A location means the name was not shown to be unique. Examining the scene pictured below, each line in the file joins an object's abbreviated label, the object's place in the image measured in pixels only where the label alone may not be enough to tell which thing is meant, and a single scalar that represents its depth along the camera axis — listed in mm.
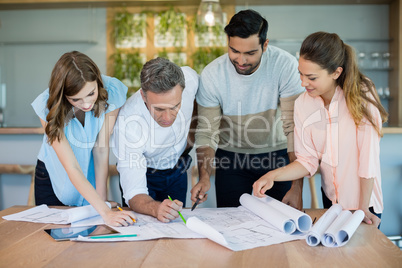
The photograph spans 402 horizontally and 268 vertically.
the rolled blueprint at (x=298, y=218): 1318
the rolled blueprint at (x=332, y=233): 1201
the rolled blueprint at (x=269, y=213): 1321
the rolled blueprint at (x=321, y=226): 1211
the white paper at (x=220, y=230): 1238
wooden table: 1088
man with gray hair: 1582
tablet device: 1317
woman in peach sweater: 1534
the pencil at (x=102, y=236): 1285
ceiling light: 3684
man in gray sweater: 1798
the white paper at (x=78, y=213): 1493
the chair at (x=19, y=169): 2984
